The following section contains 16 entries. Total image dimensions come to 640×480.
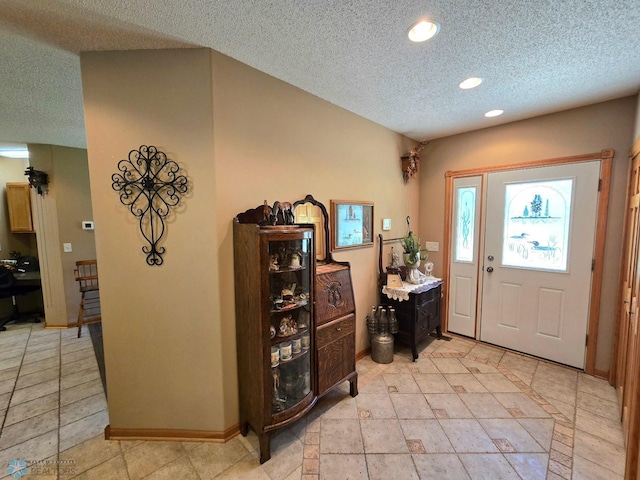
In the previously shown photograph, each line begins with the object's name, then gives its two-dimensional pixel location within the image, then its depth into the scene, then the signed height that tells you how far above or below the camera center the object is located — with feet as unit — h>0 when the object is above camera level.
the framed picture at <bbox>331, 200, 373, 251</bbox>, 8.40 -0.16
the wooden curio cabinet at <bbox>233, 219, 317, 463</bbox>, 5.40 -2.37
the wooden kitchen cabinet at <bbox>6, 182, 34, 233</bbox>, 13.84 +0.76
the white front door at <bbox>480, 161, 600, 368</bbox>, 8.42 -1.47
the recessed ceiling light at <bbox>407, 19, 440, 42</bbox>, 4.72 +3.53
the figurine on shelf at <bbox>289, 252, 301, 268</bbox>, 6.06 -0.93
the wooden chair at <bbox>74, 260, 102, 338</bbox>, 11.78 -3.47
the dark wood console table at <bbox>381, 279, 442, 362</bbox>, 9.23 -3.37
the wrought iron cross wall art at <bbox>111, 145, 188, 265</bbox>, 5.62 +0.78
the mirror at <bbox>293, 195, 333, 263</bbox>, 7.49 +0.03
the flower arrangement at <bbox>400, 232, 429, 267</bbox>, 10.07 -1.28
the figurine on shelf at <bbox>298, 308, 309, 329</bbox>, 6.33 -2.41
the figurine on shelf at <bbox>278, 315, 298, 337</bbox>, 6.02 -2.50
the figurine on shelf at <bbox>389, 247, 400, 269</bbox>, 9.98 -1.63
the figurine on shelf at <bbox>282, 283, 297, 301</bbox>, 6.14 -1.69
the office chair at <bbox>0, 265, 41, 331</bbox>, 12.00 -3.27
